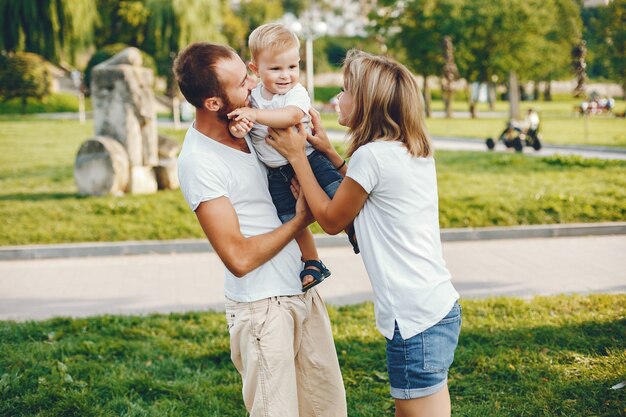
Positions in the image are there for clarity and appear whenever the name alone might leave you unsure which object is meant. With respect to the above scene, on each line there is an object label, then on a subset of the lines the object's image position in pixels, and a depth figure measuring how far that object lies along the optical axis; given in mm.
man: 2520
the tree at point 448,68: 38000
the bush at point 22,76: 34406
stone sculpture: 11039
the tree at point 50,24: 31672
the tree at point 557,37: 41750
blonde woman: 2520
